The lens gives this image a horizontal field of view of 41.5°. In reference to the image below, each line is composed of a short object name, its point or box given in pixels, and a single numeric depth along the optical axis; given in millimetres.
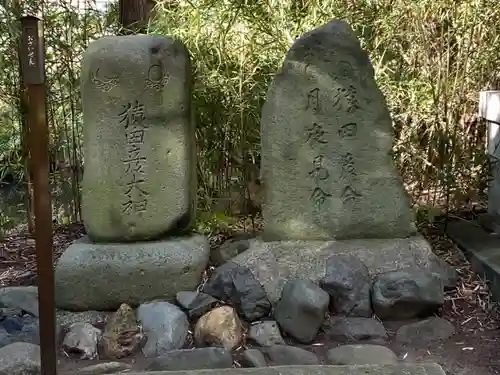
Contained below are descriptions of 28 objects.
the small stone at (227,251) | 3441
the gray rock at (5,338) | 2855
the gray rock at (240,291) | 3041
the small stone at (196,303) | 3035
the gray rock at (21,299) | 3199
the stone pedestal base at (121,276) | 3139
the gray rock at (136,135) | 3236
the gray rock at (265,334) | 2893
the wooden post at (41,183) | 2191
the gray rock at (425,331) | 2941
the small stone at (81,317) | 3107
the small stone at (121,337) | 2840
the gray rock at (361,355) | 2689
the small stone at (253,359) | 2691
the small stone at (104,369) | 2691
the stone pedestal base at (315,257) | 3172
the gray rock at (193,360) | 2592
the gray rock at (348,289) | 3053
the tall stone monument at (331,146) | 3334
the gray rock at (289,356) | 2721
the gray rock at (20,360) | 2596
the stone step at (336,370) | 2377
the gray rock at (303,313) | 2924
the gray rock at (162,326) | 2871
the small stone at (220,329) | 2859
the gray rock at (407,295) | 3008
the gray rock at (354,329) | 2938
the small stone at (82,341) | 2857
